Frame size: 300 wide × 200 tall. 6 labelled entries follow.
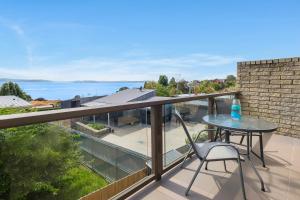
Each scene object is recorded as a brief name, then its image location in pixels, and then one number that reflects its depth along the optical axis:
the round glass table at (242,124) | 1.88
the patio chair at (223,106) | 3.28
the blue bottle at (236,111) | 2.43
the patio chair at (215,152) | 1.68
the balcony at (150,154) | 1.42
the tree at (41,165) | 1.20
